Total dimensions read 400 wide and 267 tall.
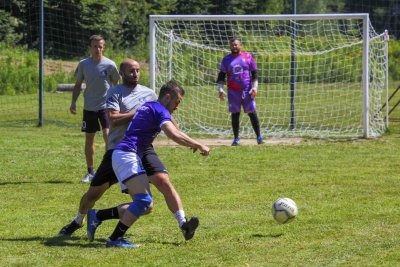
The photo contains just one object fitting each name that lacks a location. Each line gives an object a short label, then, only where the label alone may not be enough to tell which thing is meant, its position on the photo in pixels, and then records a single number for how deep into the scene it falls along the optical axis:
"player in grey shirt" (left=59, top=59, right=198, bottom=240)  14.53
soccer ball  15.25
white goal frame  29.74
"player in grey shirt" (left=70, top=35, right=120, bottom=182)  21.43
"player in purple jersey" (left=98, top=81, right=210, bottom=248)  14.05
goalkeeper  28.09
